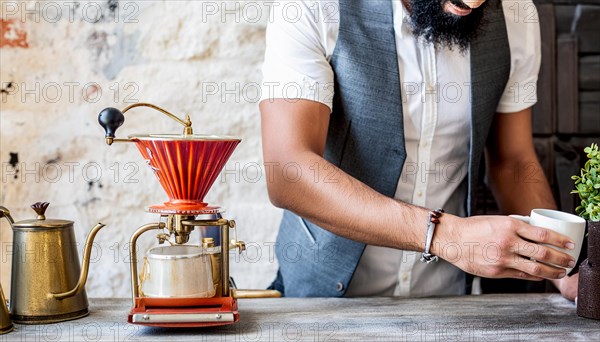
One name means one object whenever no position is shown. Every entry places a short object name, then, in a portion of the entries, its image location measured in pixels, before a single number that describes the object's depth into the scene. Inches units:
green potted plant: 44.9
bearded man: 51.4
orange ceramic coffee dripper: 42.0
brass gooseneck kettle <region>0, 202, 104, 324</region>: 44.0
